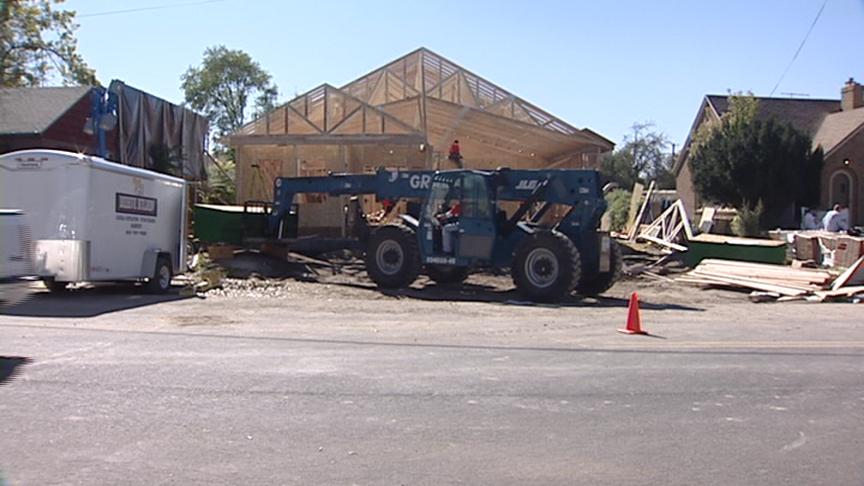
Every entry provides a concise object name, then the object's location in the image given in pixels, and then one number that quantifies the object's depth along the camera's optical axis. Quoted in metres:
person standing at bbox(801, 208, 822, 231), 40.59
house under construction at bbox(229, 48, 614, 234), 28.14
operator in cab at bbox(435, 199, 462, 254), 19.77
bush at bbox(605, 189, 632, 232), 45.56
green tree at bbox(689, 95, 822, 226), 42.53
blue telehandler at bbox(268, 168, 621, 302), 18.69
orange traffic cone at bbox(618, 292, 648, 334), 13.13
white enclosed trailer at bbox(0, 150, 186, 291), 16.27
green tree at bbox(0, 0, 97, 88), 27.84
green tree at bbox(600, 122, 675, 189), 84.69
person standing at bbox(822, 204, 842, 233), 35.41
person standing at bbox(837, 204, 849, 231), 35.98
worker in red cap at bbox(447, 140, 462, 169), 32.03
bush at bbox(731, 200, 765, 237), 35.88
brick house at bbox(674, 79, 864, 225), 45.19
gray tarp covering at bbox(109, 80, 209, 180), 32.38
